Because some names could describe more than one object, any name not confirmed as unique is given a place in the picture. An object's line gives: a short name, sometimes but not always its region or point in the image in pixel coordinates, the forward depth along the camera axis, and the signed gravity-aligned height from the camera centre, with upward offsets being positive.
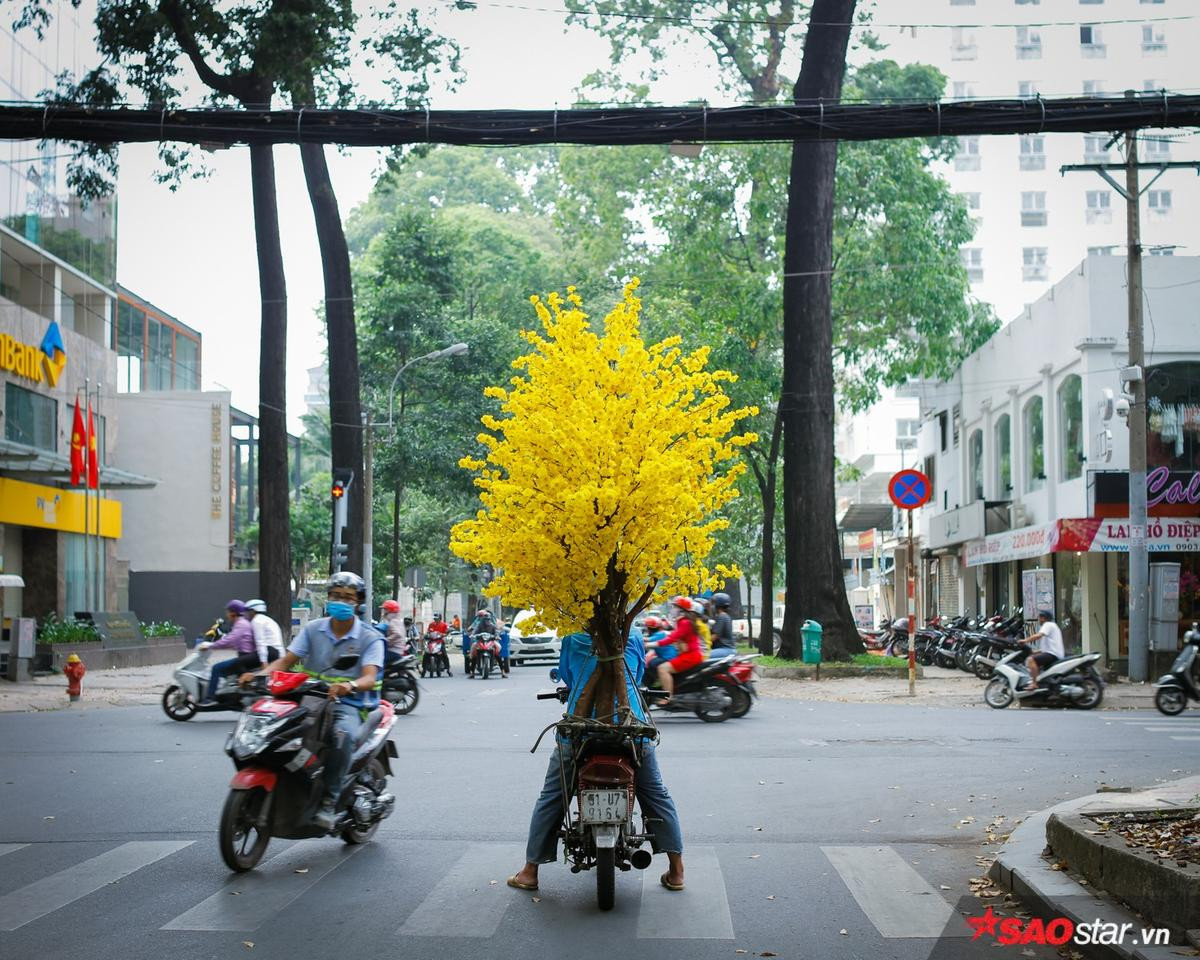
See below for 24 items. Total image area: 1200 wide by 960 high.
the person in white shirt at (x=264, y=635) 18.77 -1.62
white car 42.47 -4.16
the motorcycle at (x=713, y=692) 19.73 -2.51
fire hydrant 24.45 -2.76
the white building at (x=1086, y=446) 28.83 +1.13
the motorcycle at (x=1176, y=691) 20.58 -2.66
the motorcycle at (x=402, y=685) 20.77 -2.52
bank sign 36.02 +3.75
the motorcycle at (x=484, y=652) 34.53 -3.43
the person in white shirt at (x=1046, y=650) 22.17 -2.24
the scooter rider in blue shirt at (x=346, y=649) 9.54 -0.94
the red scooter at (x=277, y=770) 8.79 -1.57
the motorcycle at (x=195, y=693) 19.09 -2.41
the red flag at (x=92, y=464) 37.41 +1.07
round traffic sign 23.08 +0.18
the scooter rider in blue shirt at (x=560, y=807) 8.18 -1.66
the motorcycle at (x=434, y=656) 35.16 -3.57
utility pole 25.58 +1.01
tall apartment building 85.31 +19.90
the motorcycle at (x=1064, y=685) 22.02 -2.73
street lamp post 37.78 +0.13
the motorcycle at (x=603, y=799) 7.73 -1.54
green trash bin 28.09 -2.62
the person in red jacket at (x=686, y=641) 19.73 -1.83
